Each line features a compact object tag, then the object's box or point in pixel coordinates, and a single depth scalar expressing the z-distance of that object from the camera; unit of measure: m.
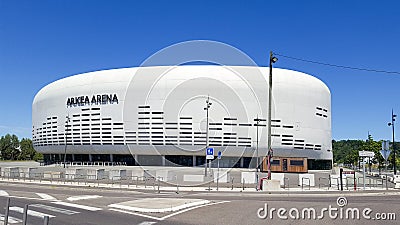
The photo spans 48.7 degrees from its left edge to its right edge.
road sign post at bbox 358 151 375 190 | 36.97
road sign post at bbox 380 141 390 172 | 38.50
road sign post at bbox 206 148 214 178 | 33.09
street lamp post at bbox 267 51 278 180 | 31.35
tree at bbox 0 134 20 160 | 158.56
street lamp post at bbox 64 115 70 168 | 88.23
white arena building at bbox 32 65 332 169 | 81.75
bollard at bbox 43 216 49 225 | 7.09
